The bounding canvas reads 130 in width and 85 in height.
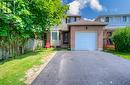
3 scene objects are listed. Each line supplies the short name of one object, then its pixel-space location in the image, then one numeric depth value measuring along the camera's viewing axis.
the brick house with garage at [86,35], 9.06
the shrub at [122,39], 8.35
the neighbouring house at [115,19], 13.48
